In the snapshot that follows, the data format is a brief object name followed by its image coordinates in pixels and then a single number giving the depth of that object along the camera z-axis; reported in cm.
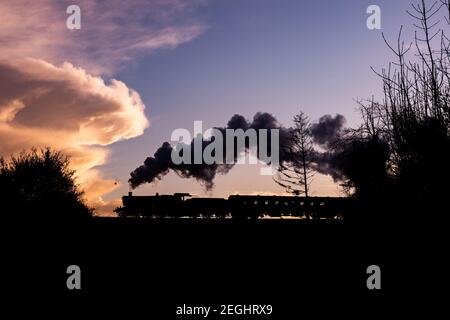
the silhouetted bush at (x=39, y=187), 1436
